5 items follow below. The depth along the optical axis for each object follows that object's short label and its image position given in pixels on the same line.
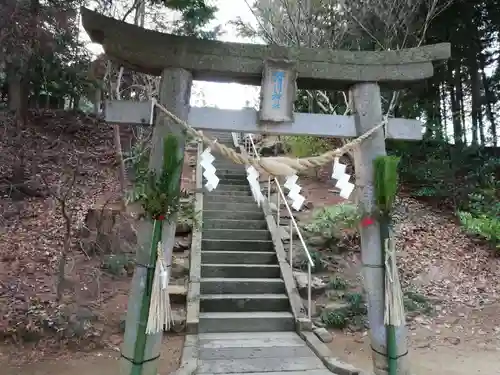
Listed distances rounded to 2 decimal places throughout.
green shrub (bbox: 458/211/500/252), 7.31
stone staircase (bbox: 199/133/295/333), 5.20
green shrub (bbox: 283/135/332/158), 9.82
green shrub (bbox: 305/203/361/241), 7.10
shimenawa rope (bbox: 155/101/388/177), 3.37
